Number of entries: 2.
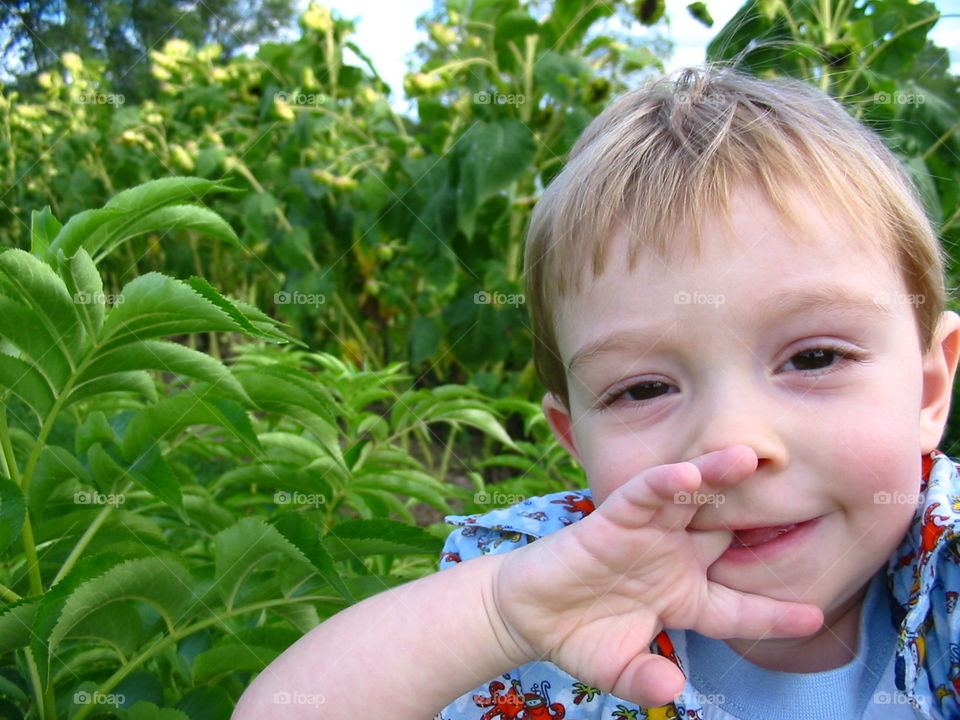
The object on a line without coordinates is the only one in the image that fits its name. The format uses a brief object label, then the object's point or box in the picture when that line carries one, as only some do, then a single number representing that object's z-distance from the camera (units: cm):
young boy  27
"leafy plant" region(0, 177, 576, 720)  27
